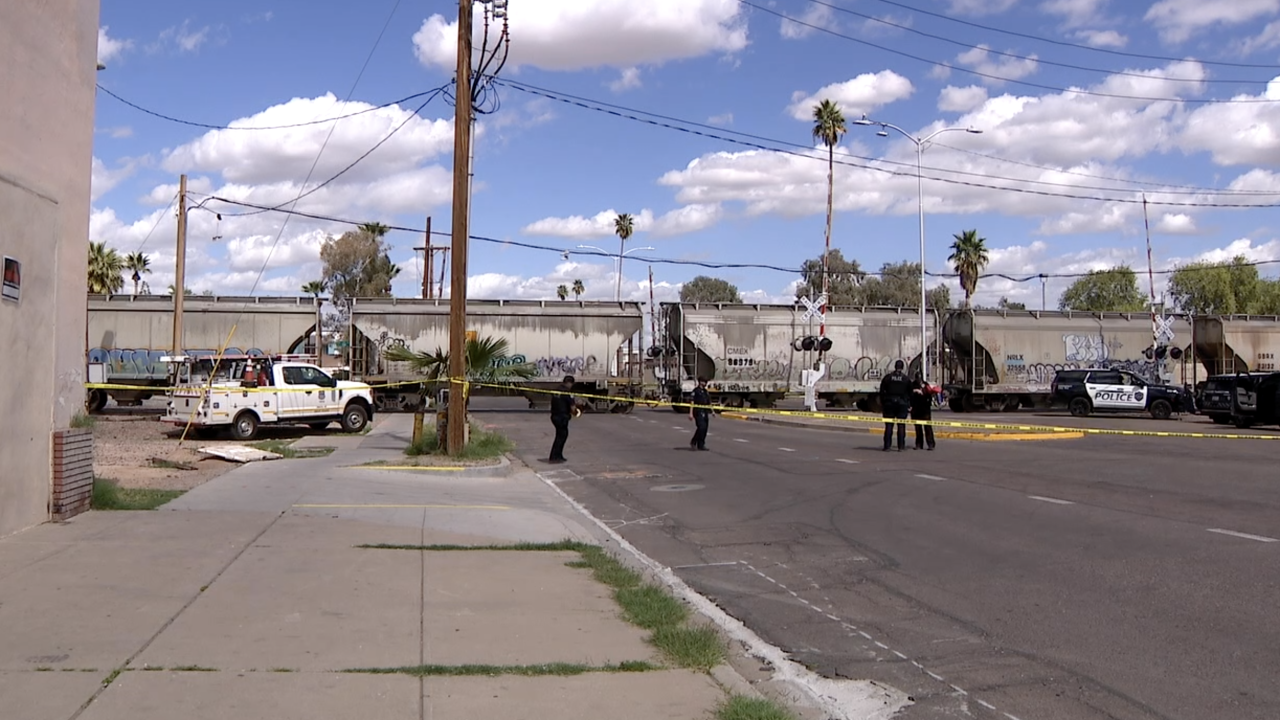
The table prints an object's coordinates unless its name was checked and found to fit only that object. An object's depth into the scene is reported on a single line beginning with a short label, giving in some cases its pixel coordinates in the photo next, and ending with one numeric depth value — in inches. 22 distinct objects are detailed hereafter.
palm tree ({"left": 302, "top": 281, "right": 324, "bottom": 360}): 3080.7
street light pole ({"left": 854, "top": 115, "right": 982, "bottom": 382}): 1662.9
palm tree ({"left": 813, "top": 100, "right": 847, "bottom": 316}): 2130.9
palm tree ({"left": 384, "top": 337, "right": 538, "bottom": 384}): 852.4
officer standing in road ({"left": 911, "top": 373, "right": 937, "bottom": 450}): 869.8
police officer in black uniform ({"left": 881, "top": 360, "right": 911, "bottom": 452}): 829.2
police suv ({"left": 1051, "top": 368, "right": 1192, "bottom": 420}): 1523.1
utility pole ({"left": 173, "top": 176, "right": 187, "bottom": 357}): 1286.9
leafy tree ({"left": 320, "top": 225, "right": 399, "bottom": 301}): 2999.5
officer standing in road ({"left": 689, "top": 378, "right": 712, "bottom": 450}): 880.3
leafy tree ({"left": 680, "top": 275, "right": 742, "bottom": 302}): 4662.9
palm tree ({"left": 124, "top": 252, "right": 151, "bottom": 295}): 2770.7
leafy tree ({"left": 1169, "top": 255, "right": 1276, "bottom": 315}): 3255.4
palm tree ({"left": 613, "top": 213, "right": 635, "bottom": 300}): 3501.5
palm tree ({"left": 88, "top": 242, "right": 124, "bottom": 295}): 2199.8
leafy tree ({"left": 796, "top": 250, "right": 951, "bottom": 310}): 3681.1
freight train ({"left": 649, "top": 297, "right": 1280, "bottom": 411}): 1697.8
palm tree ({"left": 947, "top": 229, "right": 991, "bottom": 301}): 2672.2
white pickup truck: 953.5
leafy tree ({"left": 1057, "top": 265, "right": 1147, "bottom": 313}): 3550.7
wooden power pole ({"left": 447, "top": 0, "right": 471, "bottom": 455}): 753.6
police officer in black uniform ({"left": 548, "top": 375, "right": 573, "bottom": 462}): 806.5
